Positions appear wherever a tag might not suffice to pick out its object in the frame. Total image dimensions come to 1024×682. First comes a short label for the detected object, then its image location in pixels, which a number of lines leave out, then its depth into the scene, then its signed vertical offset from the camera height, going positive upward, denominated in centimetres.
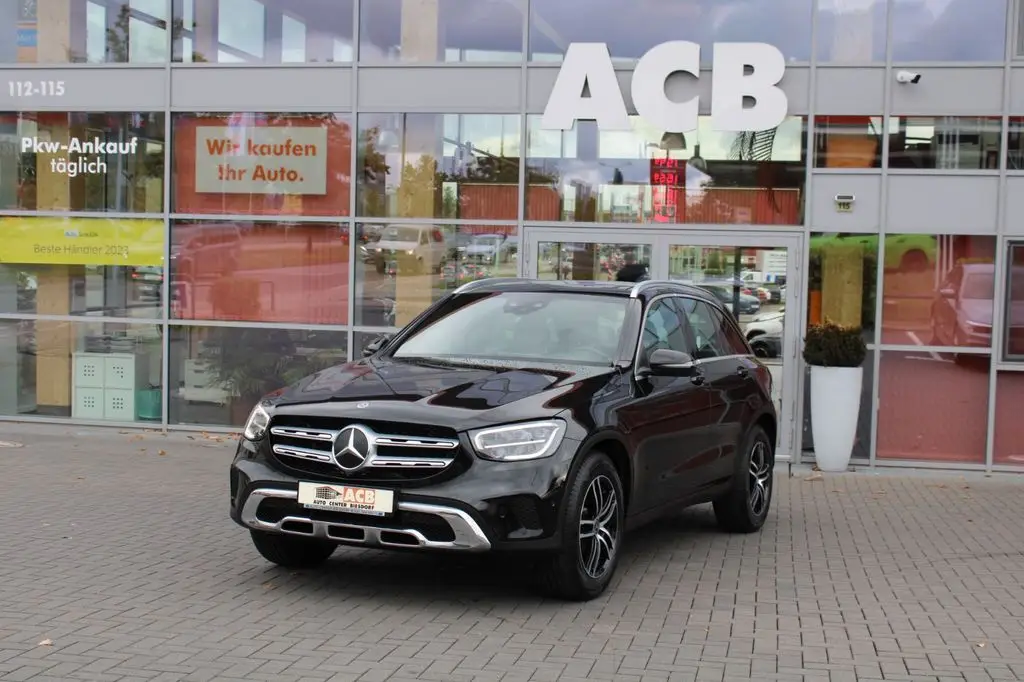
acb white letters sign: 1243 +210
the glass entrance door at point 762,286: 1256 +14
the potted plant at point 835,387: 1188 -81
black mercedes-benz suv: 621 -76
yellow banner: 1370 +45
